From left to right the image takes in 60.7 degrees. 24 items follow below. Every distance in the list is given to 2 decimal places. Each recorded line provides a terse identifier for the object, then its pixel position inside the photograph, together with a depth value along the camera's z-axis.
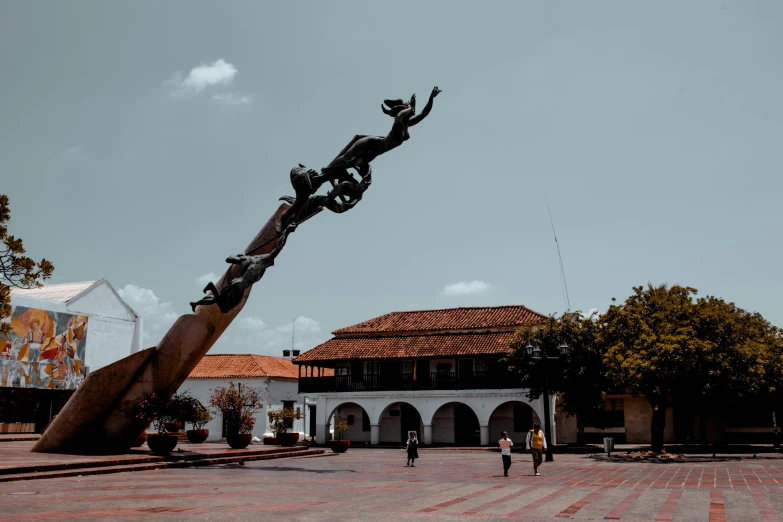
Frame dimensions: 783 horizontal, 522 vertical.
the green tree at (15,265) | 15.53
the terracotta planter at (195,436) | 27.61
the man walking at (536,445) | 16.23
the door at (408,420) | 37.78
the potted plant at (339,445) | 27.91
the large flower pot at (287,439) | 25.91
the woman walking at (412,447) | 19.08
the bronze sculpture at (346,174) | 17.98
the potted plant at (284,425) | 25.95
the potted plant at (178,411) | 17.52
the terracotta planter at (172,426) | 17.75
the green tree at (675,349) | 22.69
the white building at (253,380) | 41.53
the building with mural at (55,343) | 35.38
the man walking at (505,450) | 15.88
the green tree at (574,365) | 29.56
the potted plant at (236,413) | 21.56
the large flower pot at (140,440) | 19.72
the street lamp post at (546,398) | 21.83
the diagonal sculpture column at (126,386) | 16.66
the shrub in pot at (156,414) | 16.80
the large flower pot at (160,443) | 17.31
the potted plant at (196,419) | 18.45
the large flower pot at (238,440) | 21.88
